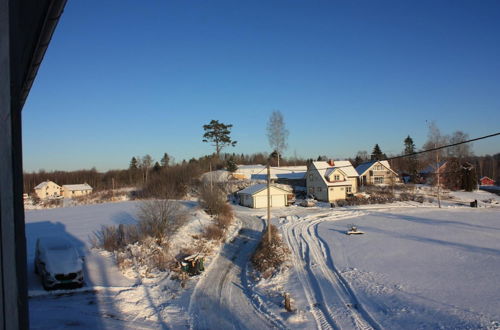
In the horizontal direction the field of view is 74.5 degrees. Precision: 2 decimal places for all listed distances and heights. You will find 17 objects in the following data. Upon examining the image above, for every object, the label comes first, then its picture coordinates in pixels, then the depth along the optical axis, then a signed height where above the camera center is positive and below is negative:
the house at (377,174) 57.03 -1.34
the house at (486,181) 65.25 -3.80
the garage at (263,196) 44.97 -3.49
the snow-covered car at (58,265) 13.34 -3.58
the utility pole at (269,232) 21.89 -4.08
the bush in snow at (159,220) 21.81 -3.00
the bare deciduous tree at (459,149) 70.00 +3.14
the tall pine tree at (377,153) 78.80 +3.35
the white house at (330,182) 47.56 -1.97
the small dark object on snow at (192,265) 17.29 -4.81
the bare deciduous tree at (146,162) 90.32 +3.92
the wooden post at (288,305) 12.86 -5.30
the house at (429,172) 56.71 -1.45
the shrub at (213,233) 24.92 -4.65
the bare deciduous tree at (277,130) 61.66 +7.64
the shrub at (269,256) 18.09 -5.06
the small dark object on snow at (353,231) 26.33 -5.15
